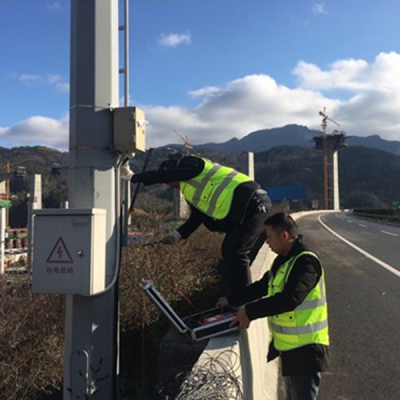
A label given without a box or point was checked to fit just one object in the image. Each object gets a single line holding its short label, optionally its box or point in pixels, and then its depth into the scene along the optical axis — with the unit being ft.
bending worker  13.29
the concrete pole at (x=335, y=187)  332.19
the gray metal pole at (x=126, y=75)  12.19
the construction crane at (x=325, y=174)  364.26
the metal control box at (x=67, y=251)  10.39
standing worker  9.81
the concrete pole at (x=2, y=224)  48.93
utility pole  11.25
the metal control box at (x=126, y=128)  11.42
